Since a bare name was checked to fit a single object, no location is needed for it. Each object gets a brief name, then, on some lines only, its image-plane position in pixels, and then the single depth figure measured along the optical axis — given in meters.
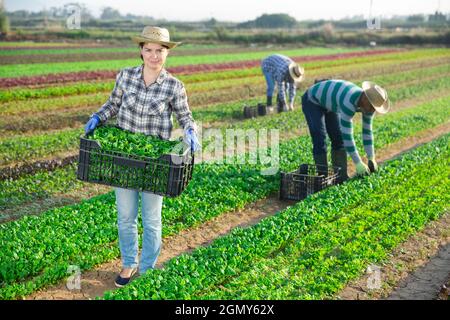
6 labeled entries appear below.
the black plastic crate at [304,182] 9.53
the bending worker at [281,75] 16.41
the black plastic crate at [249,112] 17.72
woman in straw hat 5.99
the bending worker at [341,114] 8.81
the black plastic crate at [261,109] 17.88
